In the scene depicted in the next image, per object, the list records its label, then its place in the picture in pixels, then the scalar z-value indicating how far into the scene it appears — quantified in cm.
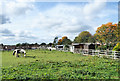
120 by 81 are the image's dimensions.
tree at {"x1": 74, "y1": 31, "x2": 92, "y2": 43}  6138
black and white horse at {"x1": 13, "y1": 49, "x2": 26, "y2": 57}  1828
